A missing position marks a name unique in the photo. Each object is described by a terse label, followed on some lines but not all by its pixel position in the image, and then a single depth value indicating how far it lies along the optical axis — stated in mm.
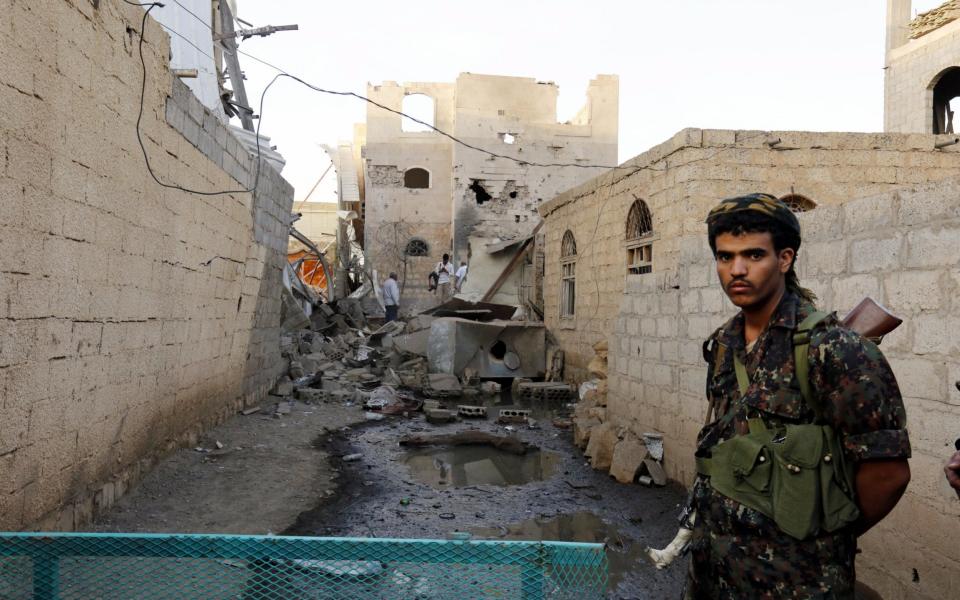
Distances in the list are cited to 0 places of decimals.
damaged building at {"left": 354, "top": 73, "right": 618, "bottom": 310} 23188
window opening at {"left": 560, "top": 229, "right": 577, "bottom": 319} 12422
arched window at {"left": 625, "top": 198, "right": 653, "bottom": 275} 9327
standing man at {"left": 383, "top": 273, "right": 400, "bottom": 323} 16948
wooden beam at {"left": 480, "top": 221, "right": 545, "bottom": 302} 17000
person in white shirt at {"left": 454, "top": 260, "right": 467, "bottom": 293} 18383
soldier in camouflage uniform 1443
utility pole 12280
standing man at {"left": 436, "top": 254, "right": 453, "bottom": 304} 18733
